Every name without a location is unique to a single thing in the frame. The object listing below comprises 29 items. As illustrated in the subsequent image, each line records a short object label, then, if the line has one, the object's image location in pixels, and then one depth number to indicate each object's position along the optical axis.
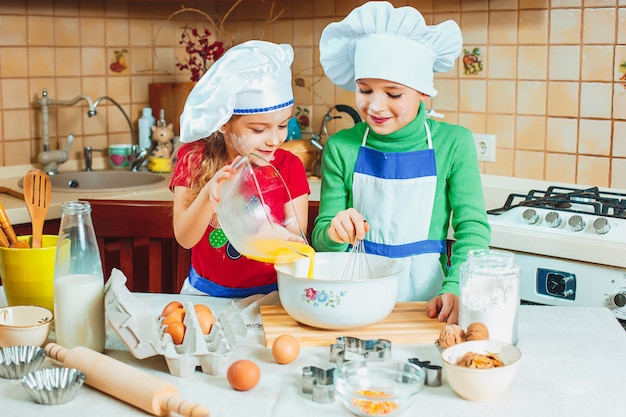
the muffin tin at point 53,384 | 1.08
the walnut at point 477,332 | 1.19
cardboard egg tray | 1.18
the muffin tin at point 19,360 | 1.17
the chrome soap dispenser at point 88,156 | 2.96
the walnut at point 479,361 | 1.10
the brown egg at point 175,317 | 1.26
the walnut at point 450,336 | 1.19
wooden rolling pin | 1.04
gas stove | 1.94
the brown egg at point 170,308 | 1.29
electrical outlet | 2.61
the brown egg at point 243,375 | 1.12
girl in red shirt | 1.52
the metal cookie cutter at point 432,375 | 1.14
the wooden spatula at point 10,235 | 1.41
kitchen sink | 2.86
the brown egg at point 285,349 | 1.22
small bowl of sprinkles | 1.05
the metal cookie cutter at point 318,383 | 1.09
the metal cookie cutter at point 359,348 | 1.21
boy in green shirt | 1.56
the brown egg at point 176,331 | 1.23
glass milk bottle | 1.25
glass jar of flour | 1.24
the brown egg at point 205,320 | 1.27
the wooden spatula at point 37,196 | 1.39
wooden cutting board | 1.31
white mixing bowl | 1.29
